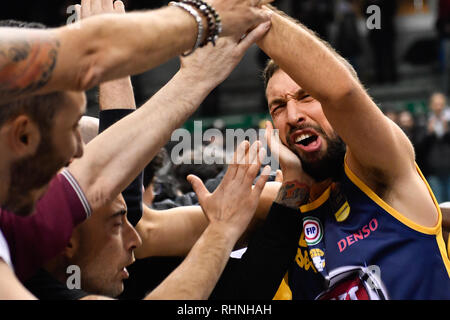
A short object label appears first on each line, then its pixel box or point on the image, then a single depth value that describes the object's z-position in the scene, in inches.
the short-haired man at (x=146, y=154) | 166.9
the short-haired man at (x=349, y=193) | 171.9
